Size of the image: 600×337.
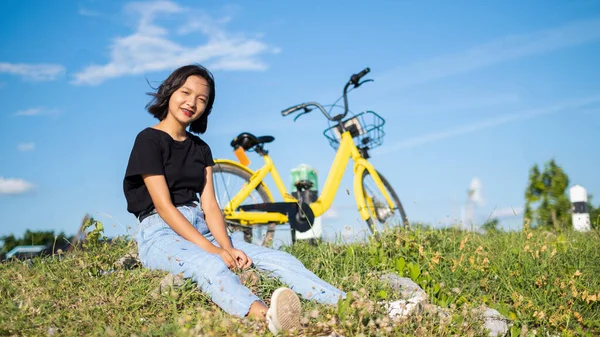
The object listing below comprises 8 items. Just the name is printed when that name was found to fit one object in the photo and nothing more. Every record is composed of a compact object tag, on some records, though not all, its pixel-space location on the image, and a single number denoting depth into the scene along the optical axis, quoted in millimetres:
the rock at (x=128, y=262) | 3988
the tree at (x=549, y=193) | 8984
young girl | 3262
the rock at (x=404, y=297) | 3174
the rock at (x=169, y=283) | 3390
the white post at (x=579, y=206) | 7129
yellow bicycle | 6574
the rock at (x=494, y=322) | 3535
